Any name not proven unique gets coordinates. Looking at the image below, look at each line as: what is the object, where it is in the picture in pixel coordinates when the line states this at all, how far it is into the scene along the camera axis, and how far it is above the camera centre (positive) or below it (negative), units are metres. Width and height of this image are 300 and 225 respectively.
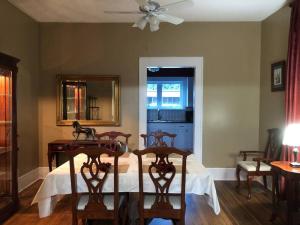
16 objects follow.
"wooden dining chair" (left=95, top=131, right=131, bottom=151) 4.29 -0.57
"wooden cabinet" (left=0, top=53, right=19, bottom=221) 3.40 -0.41
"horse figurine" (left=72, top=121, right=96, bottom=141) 4.80 -0.42
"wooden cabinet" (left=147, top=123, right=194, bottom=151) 7.34 -0.64
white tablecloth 2.66 -0.76
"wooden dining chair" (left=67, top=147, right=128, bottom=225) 2.55 -0.82
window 8.62 +0.34
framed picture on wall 4.26 +0.48
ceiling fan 3.08 +1.06
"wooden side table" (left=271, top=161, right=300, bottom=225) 2.96 -0.84
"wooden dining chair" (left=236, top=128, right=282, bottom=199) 4.17 -0.81
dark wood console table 4.76 -0.70
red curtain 3.68 +0.42
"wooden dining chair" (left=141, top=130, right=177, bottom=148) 4.13 -0.45
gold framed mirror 5.20 +0.10
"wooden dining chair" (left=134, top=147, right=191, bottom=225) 2.54 -0.82
